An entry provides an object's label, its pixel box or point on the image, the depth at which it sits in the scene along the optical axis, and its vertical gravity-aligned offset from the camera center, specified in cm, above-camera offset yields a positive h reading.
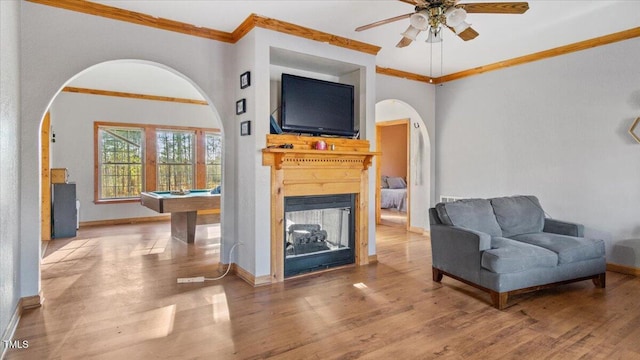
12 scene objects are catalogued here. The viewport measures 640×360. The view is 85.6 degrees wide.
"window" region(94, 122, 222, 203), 708 +33
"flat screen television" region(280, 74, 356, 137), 379 +77
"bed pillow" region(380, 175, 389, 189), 983 -27
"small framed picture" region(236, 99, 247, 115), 367 +73
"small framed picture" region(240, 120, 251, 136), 358 +49
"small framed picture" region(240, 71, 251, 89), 355 +98
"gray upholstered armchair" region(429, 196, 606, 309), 292 -68
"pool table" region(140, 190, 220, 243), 471 -45
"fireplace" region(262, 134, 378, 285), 361 -32
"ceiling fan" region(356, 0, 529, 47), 246 +118
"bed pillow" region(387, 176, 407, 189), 968 -26
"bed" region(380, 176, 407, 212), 865 -51
